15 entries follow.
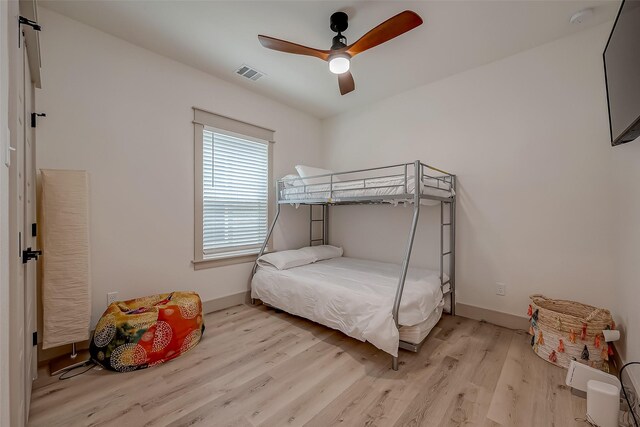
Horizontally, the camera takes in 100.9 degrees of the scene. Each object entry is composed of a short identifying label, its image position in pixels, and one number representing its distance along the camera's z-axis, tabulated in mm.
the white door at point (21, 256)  1048
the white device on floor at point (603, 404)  1365
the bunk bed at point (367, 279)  2027
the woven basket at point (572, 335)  1836
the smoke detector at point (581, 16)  1968
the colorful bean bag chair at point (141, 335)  1882
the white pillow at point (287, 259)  3020
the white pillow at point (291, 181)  3346
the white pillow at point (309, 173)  3451
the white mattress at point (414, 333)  2047
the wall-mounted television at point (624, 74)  1262
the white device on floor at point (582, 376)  1587
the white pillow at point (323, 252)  3402
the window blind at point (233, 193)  2959
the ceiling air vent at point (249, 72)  2791
